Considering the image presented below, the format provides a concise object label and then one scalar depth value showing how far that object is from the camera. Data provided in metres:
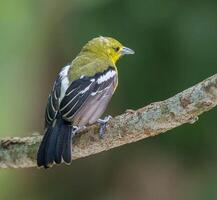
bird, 9.84
